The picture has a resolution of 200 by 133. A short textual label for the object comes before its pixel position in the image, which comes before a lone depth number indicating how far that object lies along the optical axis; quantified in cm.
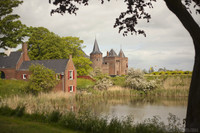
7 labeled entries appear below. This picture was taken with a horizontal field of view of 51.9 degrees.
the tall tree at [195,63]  659
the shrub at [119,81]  3438
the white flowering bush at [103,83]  3138
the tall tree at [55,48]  3578
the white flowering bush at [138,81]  3149
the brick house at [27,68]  2871
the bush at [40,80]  2327
